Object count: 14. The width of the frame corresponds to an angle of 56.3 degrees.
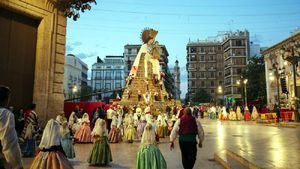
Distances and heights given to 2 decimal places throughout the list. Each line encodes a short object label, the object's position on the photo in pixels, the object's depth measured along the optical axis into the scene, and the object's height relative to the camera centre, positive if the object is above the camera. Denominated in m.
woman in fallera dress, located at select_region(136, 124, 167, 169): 6.94 -1.17
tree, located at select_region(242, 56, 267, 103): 61.28 +6.67
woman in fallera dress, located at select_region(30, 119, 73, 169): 5.55 -0.91
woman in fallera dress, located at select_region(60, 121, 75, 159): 9.40 -1.14
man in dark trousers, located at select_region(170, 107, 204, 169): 7.54 -0.78
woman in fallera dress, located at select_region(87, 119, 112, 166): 8.98 -1.31
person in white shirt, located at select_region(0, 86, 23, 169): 3.53 -0.42
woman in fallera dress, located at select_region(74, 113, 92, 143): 15.19 -1.37
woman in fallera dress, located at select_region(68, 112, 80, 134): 15.79 -0.91
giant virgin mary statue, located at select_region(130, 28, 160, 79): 37.53 +7.54
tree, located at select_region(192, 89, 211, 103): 88.62 +3.54
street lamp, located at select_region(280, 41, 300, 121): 23.75 +4.37
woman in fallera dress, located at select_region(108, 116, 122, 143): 15.75 -1.44
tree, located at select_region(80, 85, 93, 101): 73.40 +4.66
